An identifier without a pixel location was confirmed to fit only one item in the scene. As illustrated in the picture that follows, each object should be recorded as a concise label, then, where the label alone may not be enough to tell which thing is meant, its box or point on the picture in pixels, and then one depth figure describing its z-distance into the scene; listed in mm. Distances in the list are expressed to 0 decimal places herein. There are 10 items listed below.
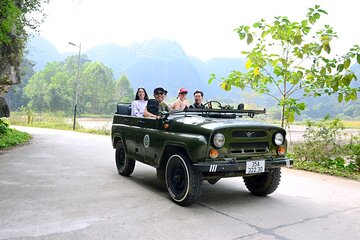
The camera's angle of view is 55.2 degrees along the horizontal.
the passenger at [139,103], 7117
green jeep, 4590
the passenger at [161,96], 6746
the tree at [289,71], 7910
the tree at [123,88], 87606
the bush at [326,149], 8039
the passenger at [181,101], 7238
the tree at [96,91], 82250
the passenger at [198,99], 7008
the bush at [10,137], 12755
